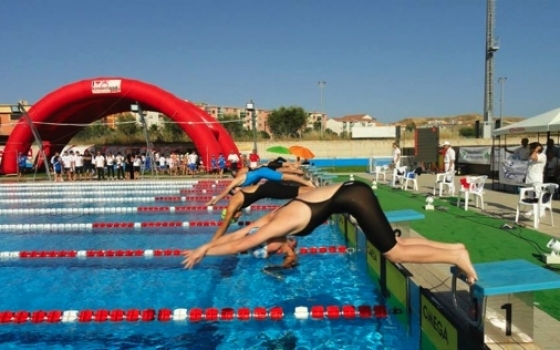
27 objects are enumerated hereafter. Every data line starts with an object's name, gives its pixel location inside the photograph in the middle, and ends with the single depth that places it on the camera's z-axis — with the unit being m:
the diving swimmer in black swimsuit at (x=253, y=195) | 5.90
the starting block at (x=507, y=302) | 3.26
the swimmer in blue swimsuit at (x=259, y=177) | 7.39
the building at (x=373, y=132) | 42.62
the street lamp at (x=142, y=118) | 21.08
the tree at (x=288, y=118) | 63.06
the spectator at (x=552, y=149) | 12.12
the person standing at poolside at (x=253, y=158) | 20.56
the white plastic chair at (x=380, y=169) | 18.19
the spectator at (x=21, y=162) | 23.58
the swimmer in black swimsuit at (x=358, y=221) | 3.48
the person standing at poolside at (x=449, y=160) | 12.91
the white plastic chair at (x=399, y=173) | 15.61
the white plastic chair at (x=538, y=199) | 8.02
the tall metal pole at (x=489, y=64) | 37.75
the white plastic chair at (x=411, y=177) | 14.68
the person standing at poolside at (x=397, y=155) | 17.00
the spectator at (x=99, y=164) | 21.69
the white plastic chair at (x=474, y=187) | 10.48
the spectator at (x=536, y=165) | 9.38
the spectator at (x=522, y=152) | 12.70
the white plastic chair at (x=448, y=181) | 12.42
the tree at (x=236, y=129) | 45.46
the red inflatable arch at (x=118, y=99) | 22.83
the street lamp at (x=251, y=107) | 22.92
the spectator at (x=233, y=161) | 22.60
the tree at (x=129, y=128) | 49.14
